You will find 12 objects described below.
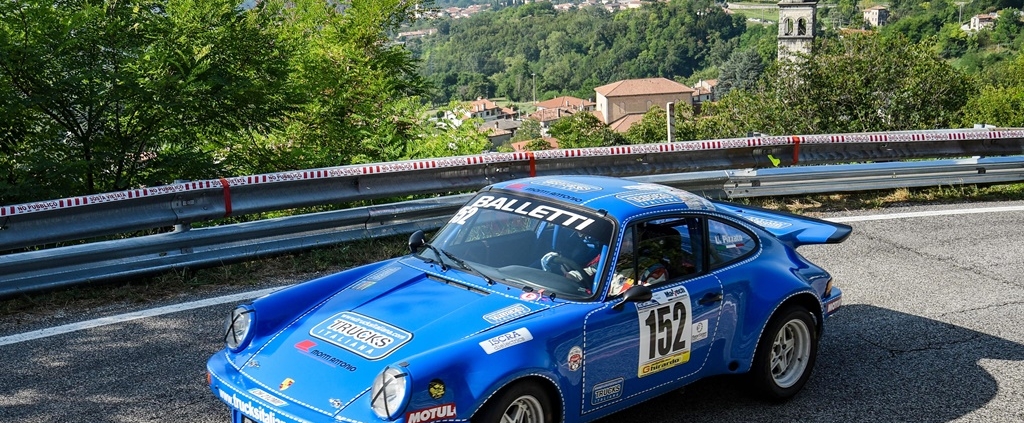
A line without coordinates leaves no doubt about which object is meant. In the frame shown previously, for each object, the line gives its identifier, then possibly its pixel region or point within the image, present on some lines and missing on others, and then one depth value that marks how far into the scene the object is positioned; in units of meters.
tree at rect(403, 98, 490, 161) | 12.53
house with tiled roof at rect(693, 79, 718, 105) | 152.12
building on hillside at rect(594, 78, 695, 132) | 153.25
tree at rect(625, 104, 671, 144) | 56.41
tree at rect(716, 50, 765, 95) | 137.12
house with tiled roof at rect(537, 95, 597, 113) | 143.35
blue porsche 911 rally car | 4.27
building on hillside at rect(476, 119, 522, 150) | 106.69
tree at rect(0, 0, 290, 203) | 8.71
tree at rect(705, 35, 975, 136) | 33.69
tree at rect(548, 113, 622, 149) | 23.83
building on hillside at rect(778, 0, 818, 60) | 110.19
